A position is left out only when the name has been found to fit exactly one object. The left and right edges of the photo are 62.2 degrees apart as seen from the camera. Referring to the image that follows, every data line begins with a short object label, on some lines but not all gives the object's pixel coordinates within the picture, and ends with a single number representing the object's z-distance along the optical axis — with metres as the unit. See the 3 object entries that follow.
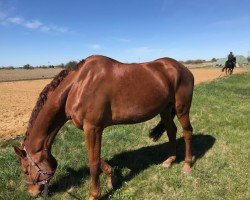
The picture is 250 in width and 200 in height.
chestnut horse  3.24
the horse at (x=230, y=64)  18.94
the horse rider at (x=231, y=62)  18.94
